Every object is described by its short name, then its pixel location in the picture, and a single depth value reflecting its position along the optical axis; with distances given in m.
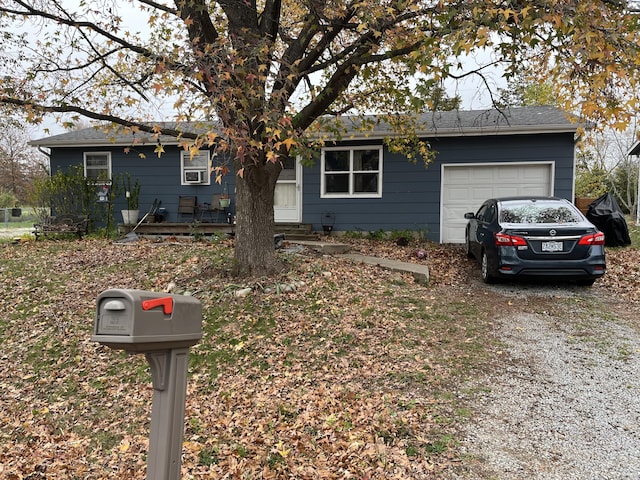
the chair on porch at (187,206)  12.78
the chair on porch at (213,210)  12.65
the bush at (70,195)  12.33
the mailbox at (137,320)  1.63
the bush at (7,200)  31.14
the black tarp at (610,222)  10.75
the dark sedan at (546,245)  6.85
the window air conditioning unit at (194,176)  12.84
